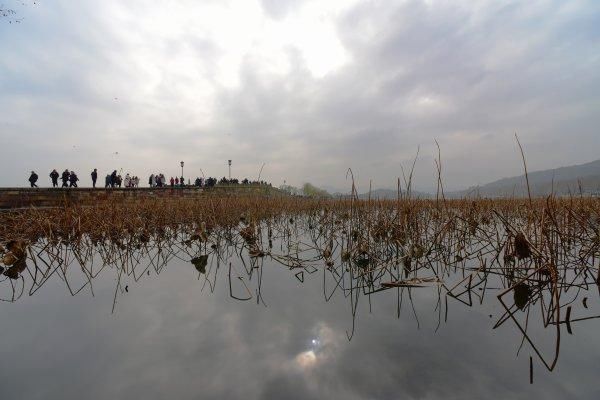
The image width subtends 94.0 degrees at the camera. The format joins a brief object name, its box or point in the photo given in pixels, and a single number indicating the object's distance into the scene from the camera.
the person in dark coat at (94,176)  24.58
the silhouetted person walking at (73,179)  23.49
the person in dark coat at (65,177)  22.77
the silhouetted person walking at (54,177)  22.30
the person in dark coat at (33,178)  21.52
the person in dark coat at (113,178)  26.61
